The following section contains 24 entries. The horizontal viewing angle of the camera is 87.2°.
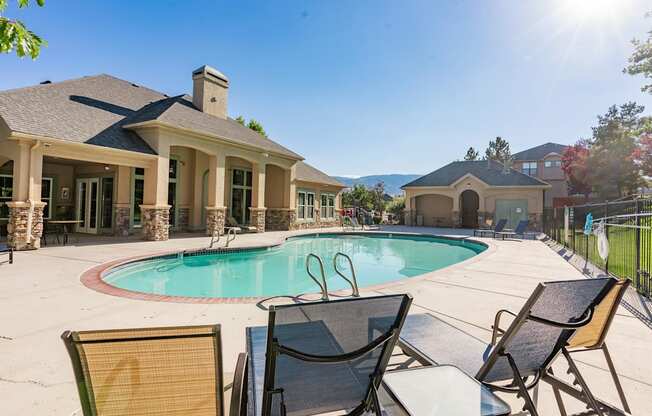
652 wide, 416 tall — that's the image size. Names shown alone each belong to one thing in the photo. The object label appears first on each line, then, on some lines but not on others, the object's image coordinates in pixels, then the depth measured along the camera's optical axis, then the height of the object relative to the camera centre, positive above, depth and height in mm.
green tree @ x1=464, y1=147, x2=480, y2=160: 68375 +12831
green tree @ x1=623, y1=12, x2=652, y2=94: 19625 +9484
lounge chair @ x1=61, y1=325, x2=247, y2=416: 1392 -687
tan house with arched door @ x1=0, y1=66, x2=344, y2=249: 10180 +2027
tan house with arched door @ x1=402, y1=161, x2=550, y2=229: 23266 +1609
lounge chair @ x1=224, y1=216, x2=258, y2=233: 17594 -632
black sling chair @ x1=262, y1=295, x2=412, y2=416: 1709 -725
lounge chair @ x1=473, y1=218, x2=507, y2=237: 16875 -666
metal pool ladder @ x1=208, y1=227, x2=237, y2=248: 12097 -1062
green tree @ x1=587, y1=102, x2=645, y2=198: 26516 +4665
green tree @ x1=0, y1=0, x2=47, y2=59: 3494 +1848
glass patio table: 1745 -971
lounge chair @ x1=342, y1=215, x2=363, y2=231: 21559 -599
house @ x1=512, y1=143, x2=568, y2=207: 38000 +6252
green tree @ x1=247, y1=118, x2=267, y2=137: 32134 +8382
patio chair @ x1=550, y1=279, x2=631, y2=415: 2349 -803
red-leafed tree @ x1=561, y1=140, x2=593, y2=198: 29295 +4738
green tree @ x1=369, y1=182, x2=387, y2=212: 35875 +1762
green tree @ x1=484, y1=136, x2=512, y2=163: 65625 +13713
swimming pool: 7754 -1587
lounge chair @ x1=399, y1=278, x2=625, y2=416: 2071 -798
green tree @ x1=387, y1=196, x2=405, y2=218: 30423 +828
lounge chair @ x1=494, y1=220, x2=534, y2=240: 16908 -662
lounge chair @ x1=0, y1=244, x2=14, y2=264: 7734 -1122
